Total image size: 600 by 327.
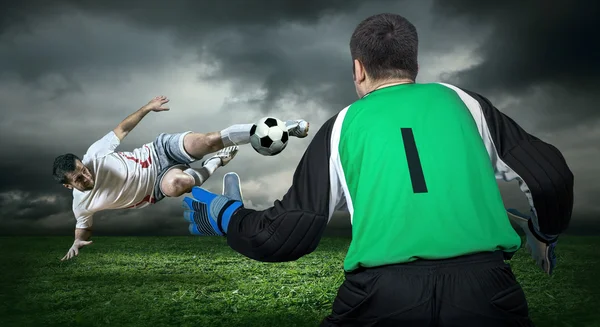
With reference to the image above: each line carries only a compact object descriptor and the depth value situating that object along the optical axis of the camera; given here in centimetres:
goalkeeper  164
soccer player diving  497
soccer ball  472
